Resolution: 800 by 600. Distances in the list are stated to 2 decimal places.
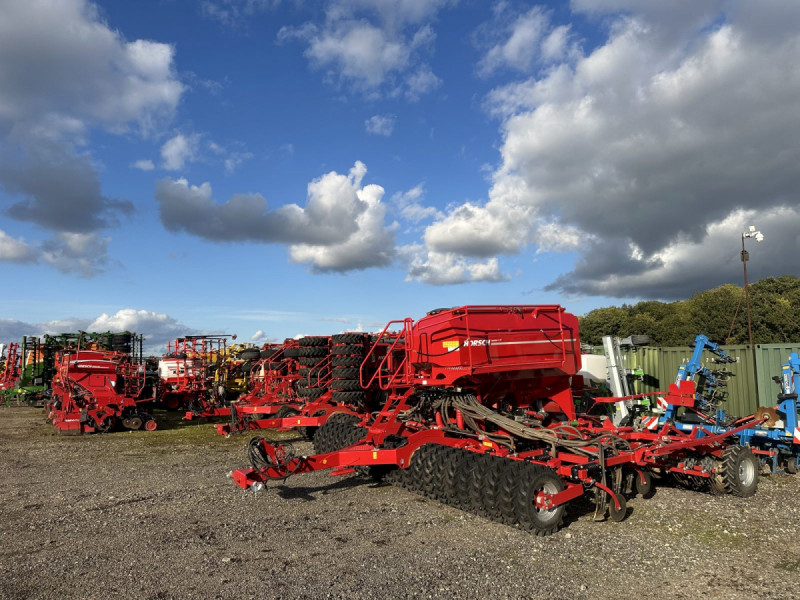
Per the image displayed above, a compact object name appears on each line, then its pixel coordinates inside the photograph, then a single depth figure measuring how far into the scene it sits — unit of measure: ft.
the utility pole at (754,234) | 64.44
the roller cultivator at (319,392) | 39.72
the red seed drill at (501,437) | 22.93
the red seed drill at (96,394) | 53.16
